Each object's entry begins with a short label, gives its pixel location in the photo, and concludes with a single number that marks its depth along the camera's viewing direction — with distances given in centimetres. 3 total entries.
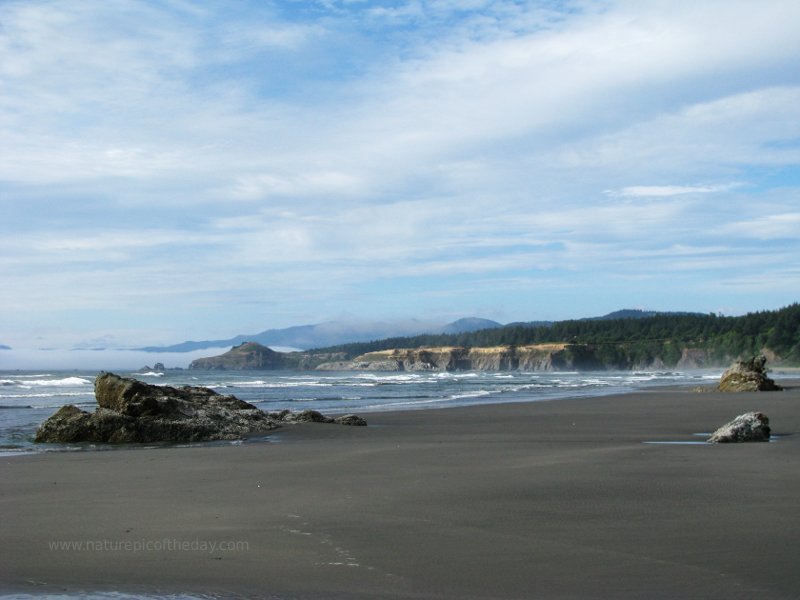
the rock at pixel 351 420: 1959
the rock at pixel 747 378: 3459
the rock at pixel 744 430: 1309
